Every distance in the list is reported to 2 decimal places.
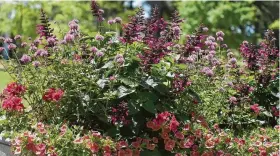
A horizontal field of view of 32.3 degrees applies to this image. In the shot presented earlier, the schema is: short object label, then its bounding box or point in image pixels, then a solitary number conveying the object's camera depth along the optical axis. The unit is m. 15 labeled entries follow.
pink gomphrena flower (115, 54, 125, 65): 3.00
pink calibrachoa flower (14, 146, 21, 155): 2.98
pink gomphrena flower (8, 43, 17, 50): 3.34
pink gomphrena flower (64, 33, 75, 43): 3.19
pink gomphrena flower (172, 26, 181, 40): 3.61
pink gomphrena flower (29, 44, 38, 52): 3.42
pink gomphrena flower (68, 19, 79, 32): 3.37
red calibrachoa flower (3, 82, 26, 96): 3.28
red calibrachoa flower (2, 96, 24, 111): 3.22
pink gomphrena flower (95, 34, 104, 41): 3.27
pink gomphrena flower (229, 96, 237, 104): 4.14
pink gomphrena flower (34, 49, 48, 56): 3.25
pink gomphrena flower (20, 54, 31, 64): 3.19
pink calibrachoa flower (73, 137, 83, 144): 2.91
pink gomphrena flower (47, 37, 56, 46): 3.39
